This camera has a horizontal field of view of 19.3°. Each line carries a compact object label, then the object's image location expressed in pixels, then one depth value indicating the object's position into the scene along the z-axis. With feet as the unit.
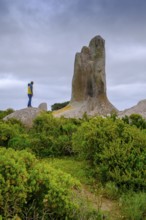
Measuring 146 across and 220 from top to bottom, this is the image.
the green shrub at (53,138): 39.70
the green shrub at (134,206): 24.09
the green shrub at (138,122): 42.63
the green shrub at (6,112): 82.04
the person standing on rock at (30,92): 94.12
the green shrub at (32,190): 17.74
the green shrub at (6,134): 42.64
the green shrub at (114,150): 29.32
